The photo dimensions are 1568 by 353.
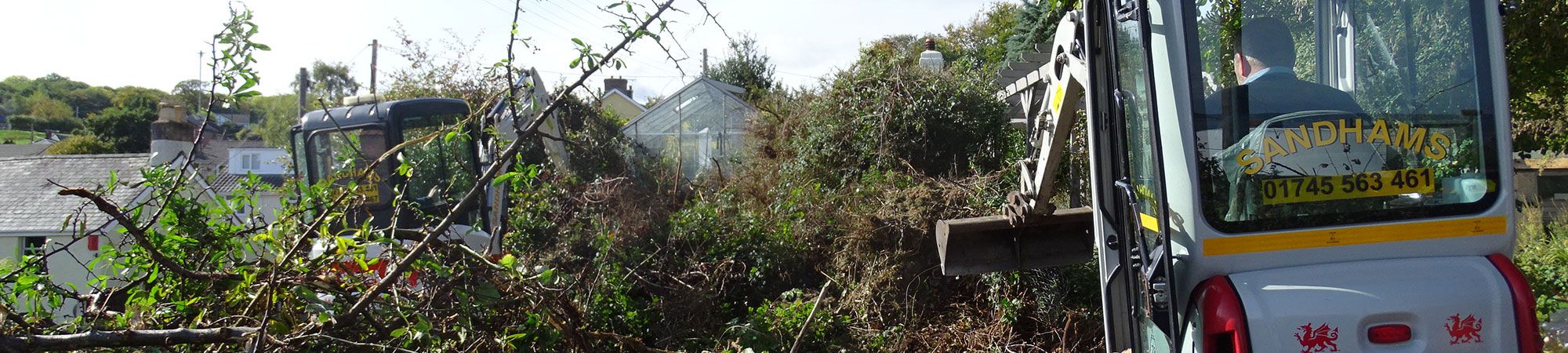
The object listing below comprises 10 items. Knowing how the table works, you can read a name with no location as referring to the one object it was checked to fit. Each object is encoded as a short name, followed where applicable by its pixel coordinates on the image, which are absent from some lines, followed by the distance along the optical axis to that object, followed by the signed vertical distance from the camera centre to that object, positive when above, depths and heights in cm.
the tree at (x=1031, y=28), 1944 +335
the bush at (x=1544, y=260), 683 -75
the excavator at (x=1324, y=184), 314 -3
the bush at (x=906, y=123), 956 +69
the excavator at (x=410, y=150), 505 +47
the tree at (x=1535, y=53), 625 +76
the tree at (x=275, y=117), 4547 +492
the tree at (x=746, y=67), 2641 +358
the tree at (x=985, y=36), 2638 +487
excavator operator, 341 +32
